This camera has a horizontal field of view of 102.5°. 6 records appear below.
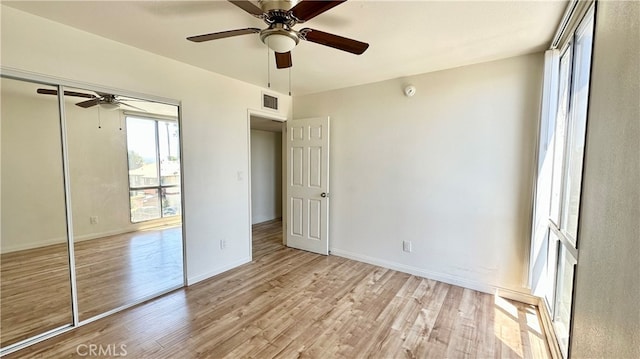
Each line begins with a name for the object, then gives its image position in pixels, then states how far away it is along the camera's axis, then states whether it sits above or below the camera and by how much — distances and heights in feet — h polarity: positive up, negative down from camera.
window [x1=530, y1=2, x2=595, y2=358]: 5.73 -0.10
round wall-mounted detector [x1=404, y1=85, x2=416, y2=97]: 9.99 +2.94
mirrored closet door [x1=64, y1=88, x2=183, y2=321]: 7.55 -1.17
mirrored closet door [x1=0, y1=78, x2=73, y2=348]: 6.63 -1.60
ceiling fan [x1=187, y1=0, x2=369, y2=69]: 4.57 +2.77
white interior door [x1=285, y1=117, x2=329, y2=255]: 12.50 -0.97
